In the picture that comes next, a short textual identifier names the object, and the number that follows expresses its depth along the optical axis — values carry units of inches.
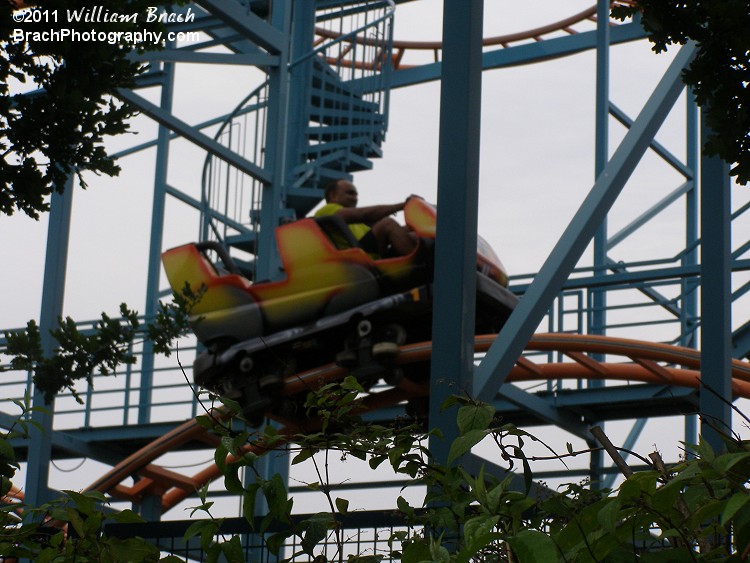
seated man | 741.9
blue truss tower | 446.0
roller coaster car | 725.3
